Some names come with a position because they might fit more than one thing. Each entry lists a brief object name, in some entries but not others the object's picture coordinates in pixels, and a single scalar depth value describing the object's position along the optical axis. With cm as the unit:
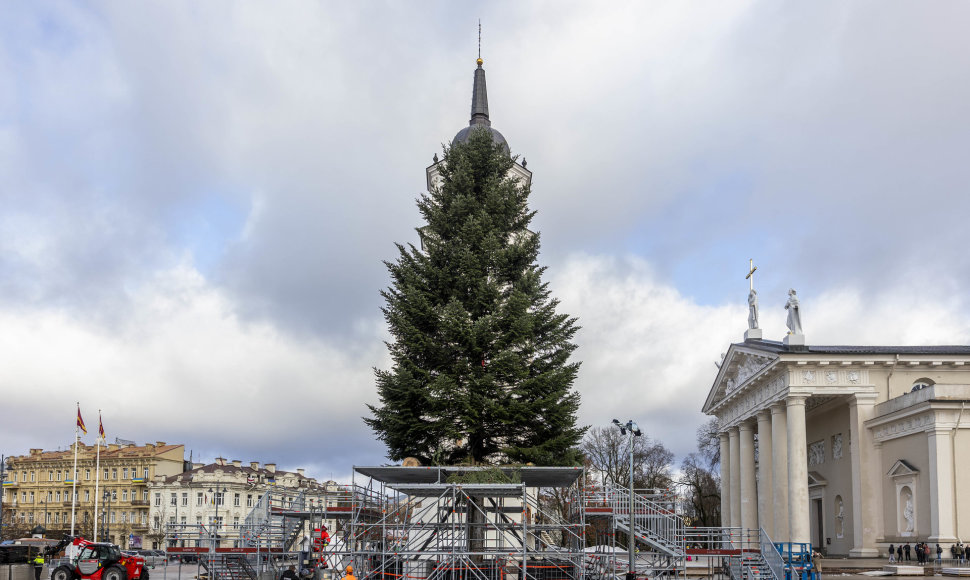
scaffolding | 2378
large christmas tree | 2889
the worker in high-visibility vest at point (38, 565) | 3362
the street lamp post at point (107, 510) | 8360
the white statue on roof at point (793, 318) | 4009
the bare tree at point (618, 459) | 7150
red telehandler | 3088
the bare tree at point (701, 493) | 7906
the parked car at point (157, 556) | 6750
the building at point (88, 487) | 9956
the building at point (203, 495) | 9662
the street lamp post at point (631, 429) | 2616
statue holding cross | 4839
